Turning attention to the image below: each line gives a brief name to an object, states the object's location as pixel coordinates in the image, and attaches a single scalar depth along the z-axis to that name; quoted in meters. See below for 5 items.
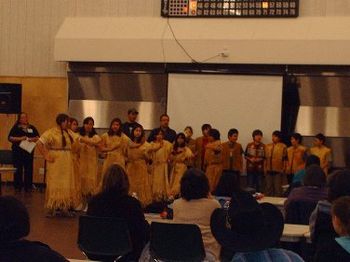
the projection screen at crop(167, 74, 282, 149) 13.71
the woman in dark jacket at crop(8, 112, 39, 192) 14.33
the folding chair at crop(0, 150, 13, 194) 14.30
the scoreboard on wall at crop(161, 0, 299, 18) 14.04
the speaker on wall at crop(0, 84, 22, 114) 15.05
